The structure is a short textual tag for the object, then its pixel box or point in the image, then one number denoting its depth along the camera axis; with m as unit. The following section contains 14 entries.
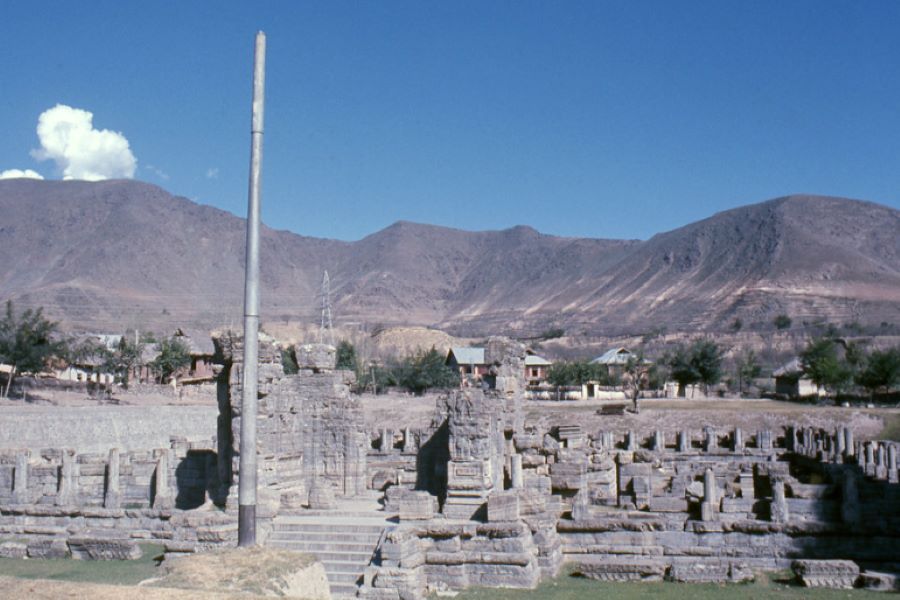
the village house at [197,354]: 78.12
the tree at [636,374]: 60.03
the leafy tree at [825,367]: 62.59
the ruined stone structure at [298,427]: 20.72
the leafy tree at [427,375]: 74.44
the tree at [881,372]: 60.34
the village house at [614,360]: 81.04
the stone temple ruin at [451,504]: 16.83
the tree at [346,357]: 73.56
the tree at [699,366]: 71.06
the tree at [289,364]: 67.19
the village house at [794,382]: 69.12
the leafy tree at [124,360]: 64.50
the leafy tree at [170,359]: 70.88
